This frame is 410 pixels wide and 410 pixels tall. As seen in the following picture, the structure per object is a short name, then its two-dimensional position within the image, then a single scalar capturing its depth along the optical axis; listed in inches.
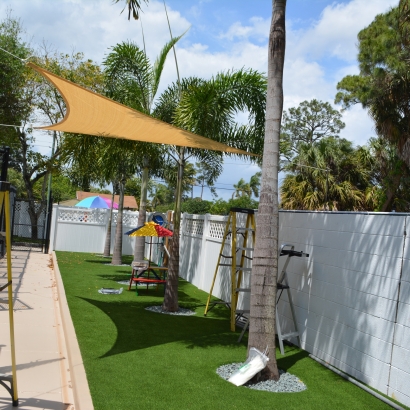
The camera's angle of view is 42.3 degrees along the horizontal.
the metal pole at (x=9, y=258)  167.3
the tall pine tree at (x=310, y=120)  1669.5
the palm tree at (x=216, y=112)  350.0
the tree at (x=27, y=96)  689.0
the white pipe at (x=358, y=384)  194.9
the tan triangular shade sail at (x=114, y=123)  296.4
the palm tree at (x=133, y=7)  272.5
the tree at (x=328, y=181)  820.0
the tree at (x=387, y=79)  710.5
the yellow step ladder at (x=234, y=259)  309.7
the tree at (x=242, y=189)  2559.1
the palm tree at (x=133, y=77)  434.0
